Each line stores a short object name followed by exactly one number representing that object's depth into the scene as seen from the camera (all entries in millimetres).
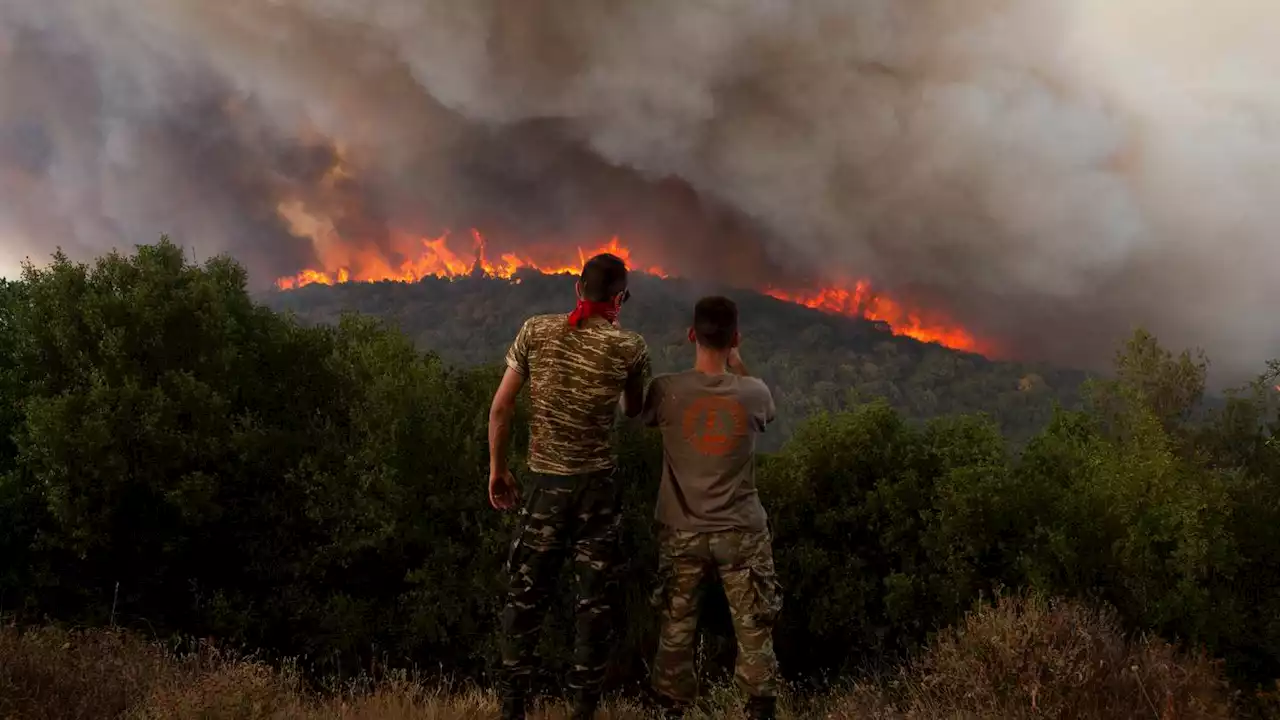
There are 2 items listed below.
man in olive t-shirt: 6195
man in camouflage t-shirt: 6016
